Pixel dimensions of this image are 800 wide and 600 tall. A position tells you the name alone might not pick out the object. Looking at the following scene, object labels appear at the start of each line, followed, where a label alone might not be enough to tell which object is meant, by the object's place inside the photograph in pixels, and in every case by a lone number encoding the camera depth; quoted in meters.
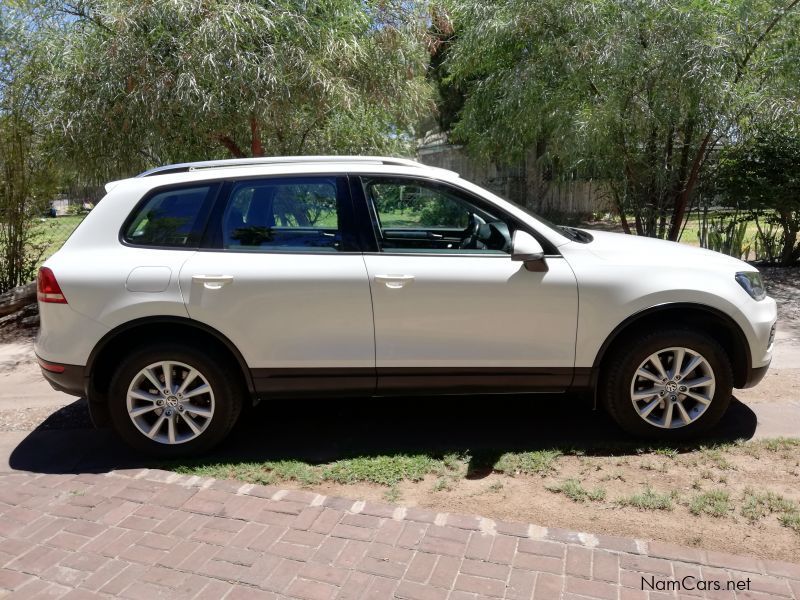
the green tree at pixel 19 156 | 7.37
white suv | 4.11
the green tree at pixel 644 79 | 7.44
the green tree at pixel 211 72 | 6.56
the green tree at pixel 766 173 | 9.23
